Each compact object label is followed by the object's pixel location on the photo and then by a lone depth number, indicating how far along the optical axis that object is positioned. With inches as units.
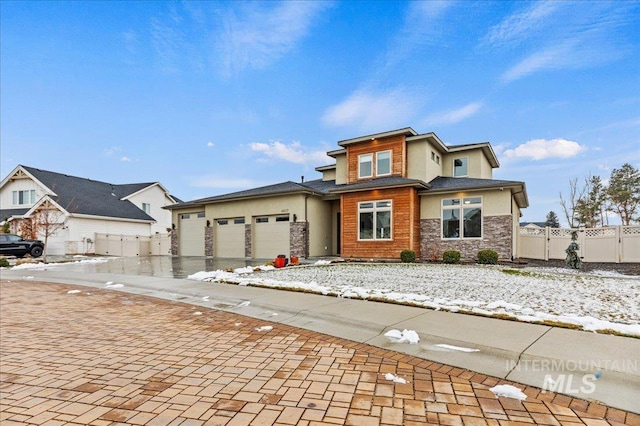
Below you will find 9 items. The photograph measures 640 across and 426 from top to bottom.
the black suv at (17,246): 786.2
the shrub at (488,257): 518.3
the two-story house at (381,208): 567.5
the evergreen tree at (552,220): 2112.5
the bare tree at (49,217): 877.8
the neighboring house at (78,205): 934.4
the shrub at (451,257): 534.4
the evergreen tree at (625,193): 1092.5
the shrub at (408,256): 553.3
